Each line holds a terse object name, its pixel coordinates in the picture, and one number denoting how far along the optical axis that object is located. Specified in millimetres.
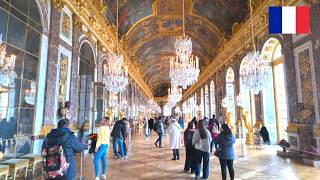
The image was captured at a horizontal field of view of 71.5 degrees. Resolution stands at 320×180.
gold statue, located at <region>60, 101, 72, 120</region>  7262
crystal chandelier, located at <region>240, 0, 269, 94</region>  7527
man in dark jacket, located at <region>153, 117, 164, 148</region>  10375
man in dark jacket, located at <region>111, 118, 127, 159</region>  7297
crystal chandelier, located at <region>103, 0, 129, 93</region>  8320
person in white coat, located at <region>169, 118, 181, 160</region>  6840
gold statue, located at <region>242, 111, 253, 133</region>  11461
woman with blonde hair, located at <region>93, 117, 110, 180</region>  4797
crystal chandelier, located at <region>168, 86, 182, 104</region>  15900
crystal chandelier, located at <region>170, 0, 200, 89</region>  8391
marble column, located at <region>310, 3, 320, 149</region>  6803
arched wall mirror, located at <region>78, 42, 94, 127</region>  9195
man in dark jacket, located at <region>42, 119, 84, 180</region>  2953
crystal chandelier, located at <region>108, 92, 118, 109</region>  12691
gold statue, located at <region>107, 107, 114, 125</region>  11831
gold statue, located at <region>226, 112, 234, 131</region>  13312
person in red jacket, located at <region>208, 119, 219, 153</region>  7559
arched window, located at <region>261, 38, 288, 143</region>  10352
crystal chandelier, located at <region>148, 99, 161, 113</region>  36400
